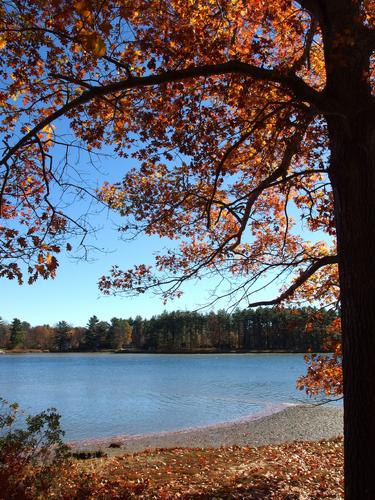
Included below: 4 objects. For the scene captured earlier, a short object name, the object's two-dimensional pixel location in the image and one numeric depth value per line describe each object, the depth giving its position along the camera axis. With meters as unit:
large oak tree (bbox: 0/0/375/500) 4.16
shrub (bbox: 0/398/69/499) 5.39
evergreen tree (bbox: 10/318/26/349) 143.62
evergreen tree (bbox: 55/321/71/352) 150.00
